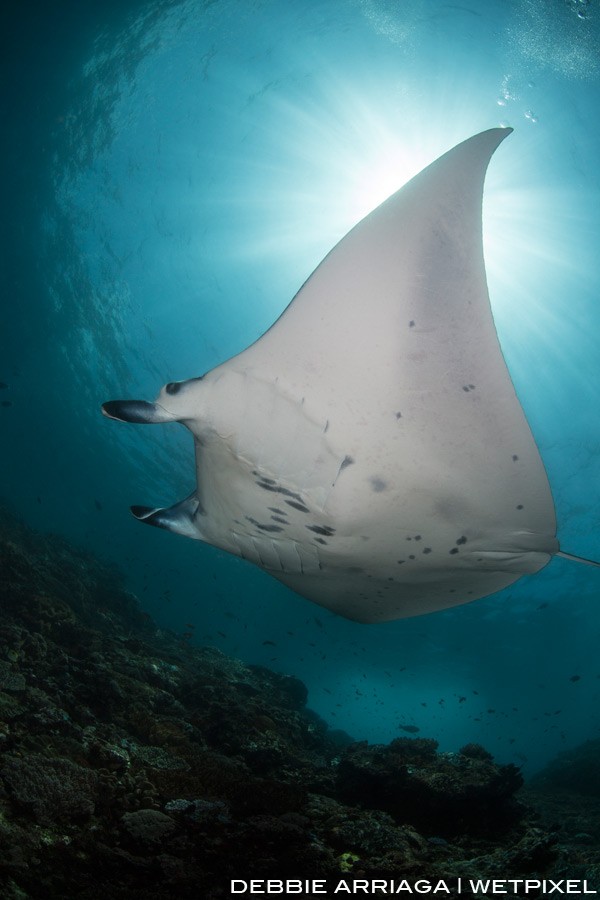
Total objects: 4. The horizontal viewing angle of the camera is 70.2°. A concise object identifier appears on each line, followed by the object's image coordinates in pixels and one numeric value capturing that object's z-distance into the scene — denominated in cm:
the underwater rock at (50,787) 233
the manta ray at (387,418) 193
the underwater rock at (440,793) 403
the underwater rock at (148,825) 231
